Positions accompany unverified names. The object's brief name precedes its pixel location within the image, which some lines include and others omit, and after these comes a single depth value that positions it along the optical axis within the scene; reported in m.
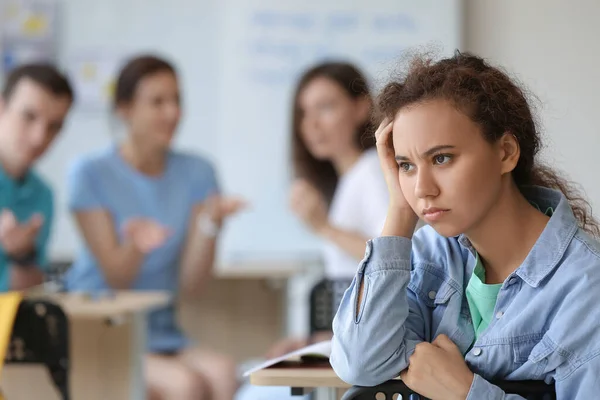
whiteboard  8.03
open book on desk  2.90
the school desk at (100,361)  5.59
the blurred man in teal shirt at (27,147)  6.12
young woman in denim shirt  2.42
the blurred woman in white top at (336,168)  5.47
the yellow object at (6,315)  4.22
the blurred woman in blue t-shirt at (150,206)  6.54
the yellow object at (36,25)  8.69
